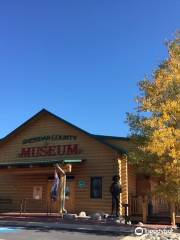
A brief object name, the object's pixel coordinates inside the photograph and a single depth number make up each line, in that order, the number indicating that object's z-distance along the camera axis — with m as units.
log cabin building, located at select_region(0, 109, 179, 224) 14.36
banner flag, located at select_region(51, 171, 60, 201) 12.76
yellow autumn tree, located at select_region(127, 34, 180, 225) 9.61
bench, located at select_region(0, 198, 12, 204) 16.22
